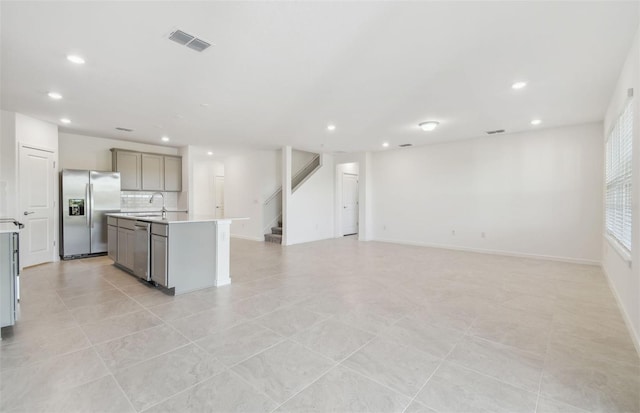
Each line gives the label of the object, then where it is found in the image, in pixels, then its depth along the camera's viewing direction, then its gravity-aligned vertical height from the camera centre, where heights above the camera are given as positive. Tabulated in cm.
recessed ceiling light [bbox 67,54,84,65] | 287 +142
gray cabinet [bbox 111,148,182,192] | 661 +77
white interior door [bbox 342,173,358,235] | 976 -2
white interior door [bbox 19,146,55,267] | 495 -2
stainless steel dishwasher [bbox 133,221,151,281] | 392 -65
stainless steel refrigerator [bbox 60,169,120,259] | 568 -10
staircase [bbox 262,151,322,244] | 843 -2
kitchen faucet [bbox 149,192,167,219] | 736 +20
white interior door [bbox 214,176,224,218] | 1043 +33
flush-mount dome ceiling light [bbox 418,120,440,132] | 522 +141
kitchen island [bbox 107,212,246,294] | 359 -63
